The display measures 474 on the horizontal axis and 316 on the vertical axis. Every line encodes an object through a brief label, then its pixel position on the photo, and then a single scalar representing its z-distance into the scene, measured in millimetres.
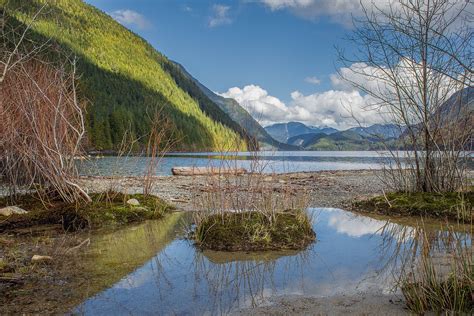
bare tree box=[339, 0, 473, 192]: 9750
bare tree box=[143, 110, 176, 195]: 9133
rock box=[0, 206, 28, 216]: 8336
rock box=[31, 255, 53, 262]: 5492
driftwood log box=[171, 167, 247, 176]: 24266
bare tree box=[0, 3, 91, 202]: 8609
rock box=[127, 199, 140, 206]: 9617
